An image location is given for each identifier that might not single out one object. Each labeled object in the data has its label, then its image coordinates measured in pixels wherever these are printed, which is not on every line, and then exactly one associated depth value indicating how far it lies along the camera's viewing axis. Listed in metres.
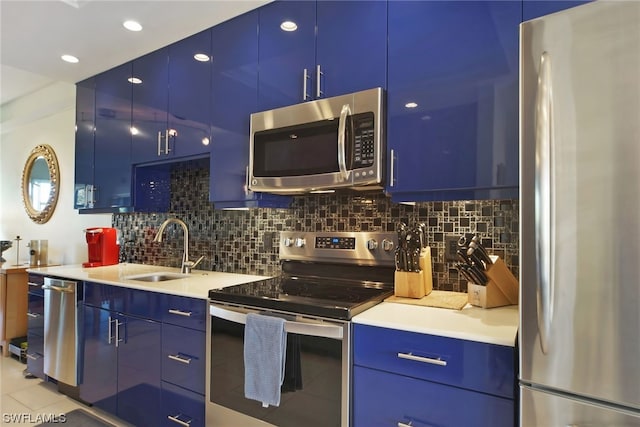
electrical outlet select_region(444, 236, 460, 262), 1.76
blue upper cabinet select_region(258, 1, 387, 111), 1.68
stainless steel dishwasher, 2.40
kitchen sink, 2.46
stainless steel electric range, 1.40
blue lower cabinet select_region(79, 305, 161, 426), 1.99
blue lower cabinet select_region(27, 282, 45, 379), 2.71
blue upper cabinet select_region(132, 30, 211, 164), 2.28
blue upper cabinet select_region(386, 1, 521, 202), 1.38
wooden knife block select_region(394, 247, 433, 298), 1.62
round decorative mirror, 3.78
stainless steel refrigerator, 0.86
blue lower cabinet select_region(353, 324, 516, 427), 1.12
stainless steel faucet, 2.56
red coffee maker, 2.97
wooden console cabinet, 3.43
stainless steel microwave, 1.63
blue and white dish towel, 1.48
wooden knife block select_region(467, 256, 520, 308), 1.48
